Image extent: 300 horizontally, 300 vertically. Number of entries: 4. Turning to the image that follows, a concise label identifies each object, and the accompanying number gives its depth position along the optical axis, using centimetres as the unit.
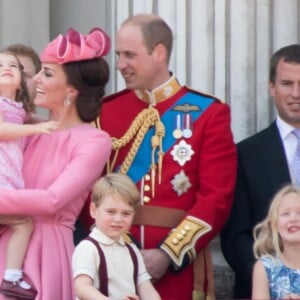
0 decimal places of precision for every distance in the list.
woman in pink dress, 1900
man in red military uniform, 1975
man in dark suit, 2022
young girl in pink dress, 1898
